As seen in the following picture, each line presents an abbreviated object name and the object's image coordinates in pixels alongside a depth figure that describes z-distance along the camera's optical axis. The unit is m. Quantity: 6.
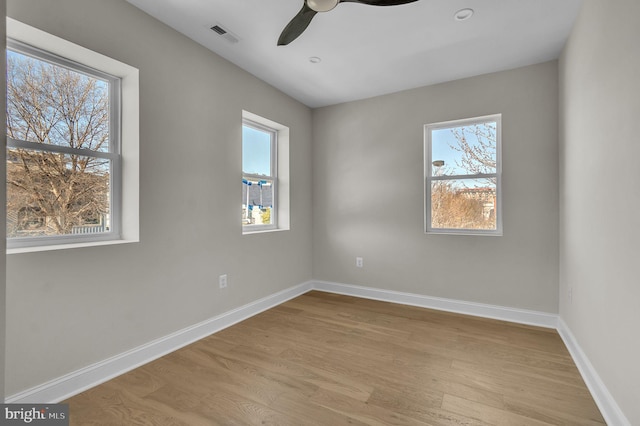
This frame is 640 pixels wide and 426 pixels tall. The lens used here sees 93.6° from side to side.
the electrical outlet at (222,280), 2.85
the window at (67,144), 1.76
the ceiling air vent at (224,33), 2.37
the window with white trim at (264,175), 3.40
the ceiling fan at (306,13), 1.59
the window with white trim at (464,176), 3.21
